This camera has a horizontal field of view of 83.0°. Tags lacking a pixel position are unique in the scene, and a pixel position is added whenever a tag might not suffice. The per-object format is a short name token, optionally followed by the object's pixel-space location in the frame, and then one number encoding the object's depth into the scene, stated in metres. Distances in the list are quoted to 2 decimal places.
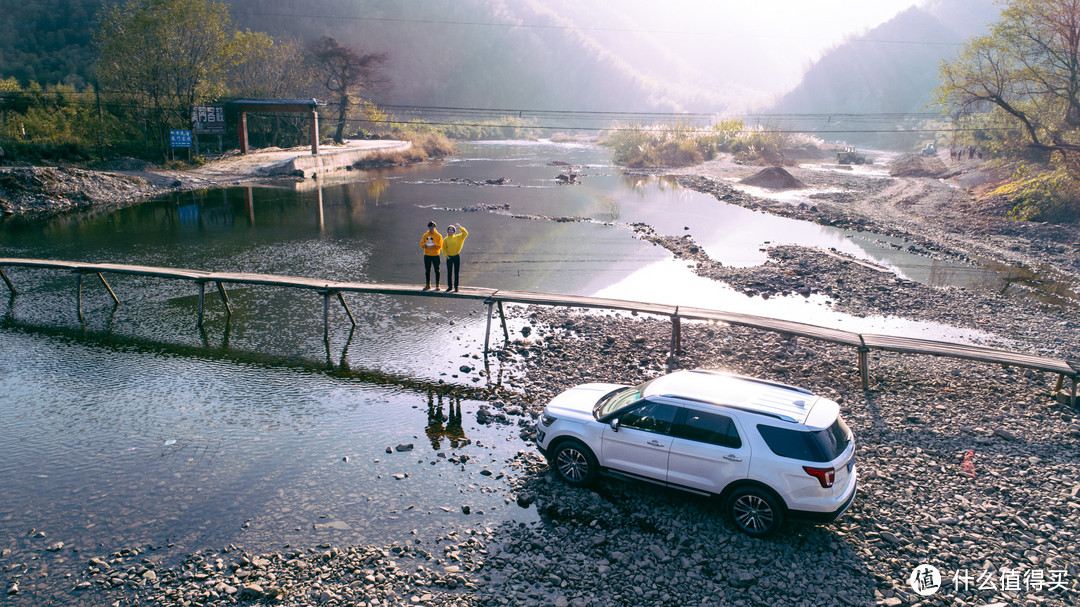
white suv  8.37
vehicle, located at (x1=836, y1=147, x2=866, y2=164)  79.75
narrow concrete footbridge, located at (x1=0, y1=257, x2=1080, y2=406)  13.88
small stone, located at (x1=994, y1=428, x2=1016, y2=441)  11.76
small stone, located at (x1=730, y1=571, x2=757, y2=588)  8.05
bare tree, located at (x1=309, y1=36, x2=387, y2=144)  78.62
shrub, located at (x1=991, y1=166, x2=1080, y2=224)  34.72
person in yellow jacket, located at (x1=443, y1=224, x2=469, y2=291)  16.92
